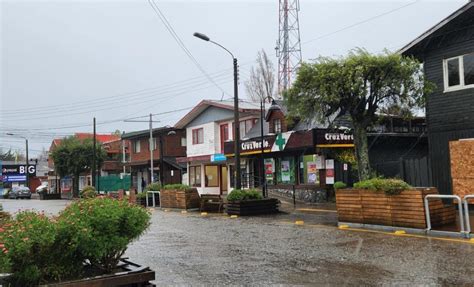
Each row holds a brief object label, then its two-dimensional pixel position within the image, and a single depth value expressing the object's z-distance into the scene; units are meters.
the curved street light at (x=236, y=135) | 21.00
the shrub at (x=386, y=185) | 12.26
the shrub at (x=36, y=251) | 5.46
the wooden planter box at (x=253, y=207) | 19.59
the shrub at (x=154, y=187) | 28.81
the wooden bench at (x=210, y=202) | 22.44
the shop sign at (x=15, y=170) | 82.56
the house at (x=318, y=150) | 23.94
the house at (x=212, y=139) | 34.59
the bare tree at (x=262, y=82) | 53.37
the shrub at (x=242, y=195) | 19.95
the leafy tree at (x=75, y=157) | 53.81
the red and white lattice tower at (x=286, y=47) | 42.19
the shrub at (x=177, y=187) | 24.82
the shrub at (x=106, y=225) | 6.12
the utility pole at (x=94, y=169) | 44.62
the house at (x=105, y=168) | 57.84
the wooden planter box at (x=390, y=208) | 11.94
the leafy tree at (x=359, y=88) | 15.23
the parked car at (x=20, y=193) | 61.38
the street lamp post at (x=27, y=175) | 72.56
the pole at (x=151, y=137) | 40.21
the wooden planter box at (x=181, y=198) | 24.20
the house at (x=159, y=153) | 43.53
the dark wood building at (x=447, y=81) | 16.67
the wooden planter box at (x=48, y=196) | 54.72
